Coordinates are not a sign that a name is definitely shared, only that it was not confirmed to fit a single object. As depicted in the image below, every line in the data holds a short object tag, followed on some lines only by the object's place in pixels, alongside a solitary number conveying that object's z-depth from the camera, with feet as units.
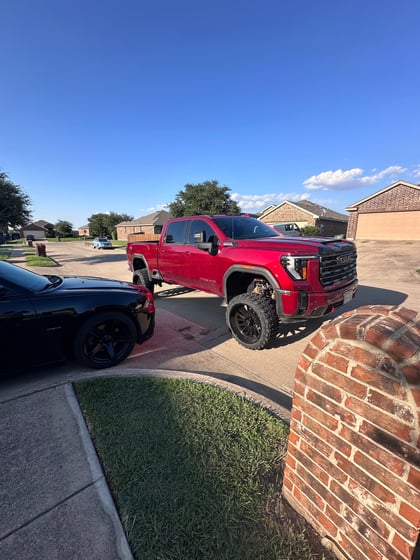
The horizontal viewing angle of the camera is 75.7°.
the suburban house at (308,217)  107.96
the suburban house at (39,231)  277.23
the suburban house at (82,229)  343.38
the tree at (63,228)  244.22
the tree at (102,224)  228.43
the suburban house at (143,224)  161.17
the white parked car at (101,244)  101.68
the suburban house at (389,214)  67.91
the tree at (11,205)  52.80
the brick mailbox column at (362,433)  3.59
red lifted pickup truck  11.68
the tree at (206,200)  129.90
